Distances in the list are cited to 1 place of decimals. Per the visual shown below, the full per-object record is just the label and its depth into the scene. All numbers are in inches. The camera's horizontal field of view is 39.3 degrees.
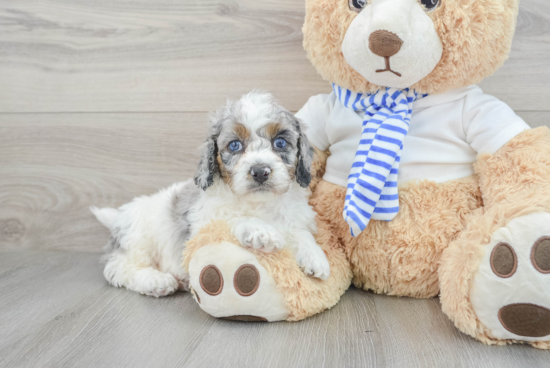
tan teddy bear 28.2
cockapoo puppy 30.5
